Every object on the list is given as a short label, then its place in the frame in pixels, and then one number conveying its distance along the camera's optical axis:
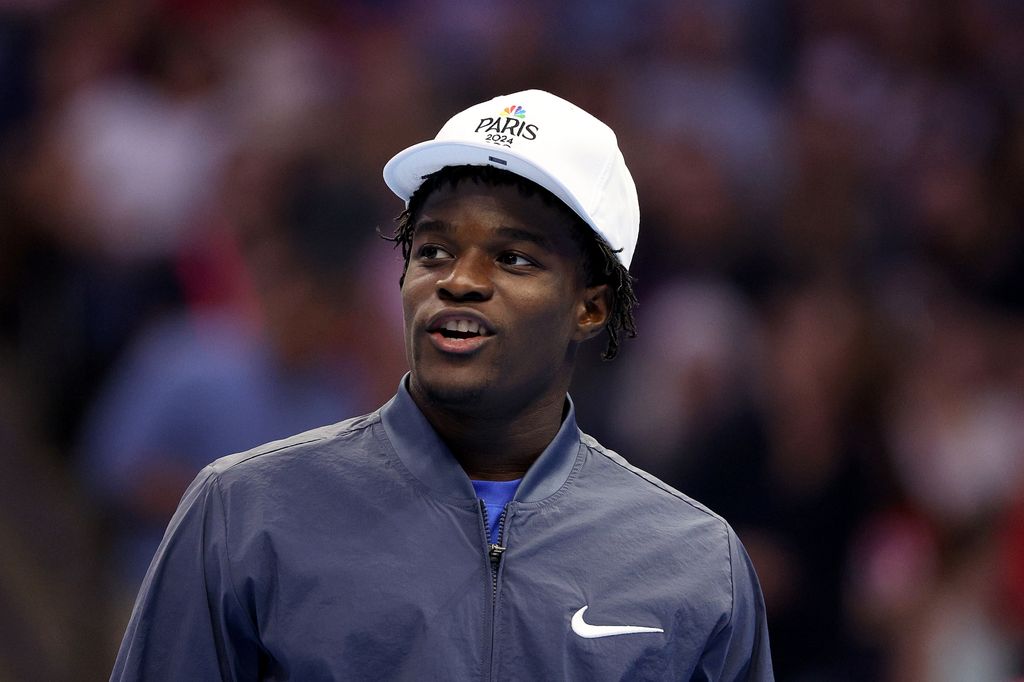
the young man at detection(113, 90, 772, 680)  7.90
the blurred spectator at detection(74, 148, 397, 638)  9.26
